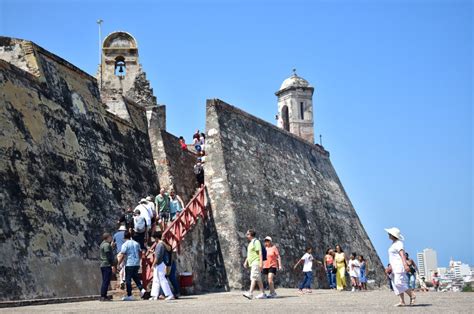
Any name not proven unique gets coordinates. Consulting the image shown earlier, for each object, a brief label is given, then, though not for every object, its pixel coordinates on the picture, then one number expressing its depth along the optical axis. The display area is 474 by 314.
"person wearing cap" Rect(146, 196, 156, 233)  15.16
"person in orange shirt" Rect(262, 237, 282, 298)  13.84
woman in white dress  10.66
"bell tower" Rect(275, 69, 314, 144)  38.31
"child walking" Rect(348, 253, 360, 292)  19.16
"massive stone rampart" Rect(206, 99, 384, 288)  18.97
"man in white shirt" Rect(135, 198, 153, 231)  14.94
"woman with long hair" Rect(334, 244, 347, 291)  18.89
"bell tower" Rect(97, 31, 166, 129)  27.34
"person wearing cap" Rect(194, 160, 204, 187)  20.20
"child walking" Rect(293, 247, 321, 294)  16.75
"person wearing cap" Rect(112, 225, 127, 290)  14.06
